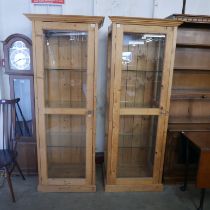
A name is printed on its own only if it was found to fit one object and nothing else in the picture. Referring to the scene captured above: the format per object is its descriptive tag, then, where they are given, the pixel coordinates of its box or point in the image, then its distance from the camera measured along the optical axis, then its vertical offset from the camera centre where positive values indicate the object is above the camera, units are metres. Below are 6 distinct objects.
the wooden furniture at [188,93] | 2.61 -0.28
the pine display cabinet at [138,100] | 2.24 -0.38
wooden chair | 2.37 -0.82
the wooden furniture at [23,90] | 2.52 -0.30
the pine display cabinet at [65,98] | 2.18 -0.37
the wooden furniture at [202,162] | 2.11 -0.89
